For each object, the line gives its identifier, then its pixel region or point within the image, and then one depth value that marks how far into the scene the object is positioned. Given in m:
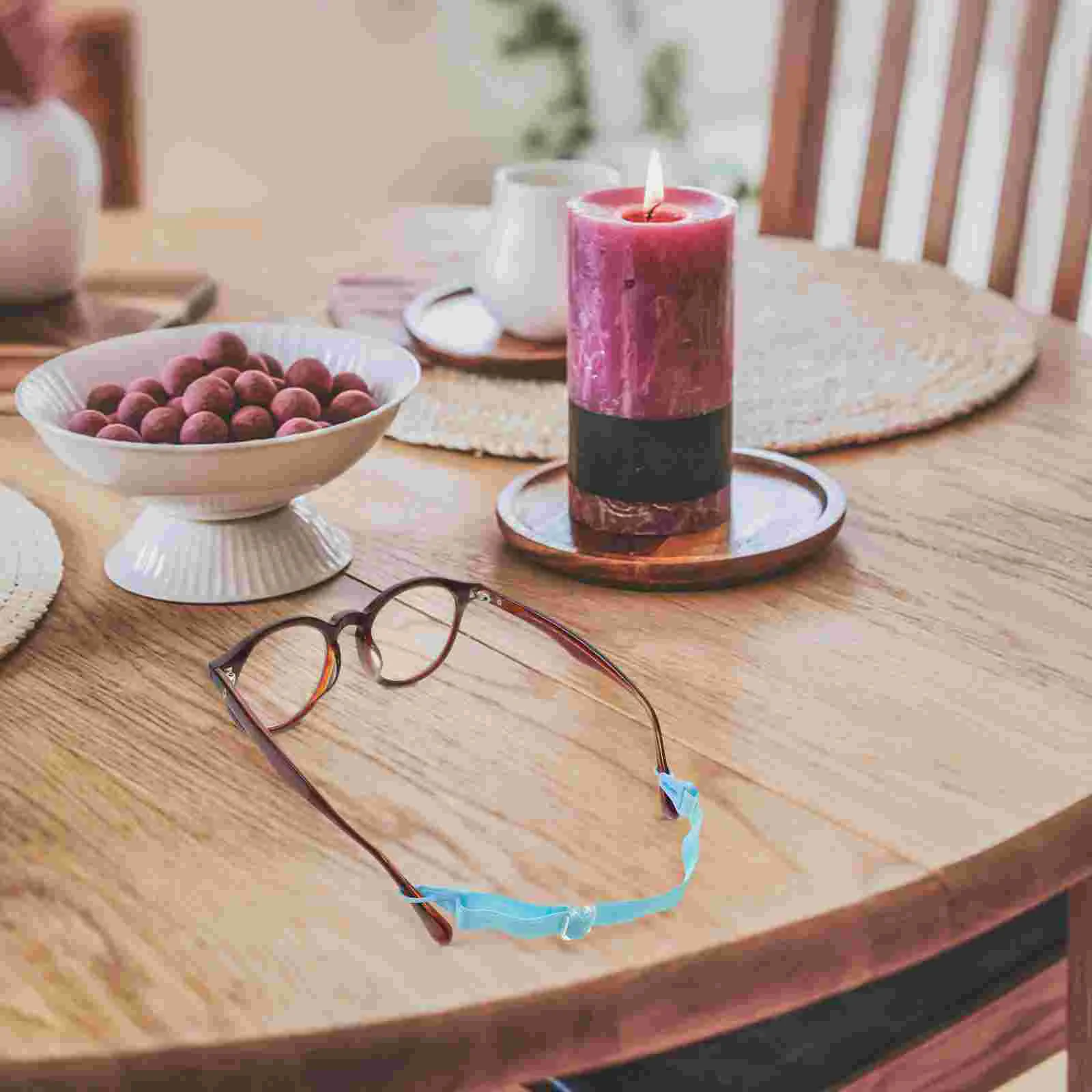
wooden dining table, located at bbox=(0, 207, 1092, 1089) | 0.50
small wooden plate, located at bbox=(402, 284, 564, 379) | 1.12
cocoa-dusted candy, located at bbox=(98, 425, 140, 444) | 0.75
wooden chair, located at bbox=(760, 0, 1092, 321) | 1.42
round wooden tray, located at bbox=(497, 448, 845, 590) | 0.79
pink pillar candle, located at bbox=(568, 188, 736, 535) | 0.77
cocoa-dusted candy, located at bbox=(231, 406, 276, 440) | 0.76
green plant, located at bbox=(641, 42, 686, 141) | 3.87
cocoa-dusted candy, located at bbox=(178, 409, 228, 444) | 0.75
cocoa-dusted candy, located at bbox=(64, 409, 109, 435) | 0.77
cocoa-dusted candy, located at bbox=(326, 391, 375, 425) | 0.79
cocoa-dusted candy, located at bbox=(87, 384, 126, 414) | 0.80
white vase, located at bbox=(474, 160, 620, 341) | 1.09
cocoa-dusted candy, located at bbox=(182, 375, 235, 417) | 0.76
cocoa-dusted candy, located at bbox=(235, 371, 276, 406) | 0.78
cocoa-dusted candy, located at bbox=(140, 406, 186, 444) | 0.75
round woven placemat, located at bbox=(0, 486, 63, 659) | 0.75
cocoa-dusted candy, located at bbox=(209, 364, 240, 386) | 0.79
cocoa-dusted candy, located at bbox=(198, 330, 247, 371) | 0.82
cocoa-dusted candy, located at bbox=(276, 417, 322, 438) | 0.76
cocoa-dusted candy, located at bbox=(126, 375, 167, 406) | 0.80
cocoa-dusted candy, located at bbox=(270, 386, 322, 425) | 0.77
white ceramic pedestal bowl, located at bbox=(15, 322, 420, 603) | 0.74
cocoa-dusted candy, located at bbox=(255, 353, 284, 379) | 0.84
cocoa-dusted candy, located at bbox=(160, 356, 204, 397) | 0.80
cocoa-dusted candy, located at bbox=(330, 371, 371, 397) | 0.82
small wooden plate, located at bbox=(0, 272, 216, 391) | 1.15
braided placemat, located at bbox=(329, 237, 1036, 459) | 1.01
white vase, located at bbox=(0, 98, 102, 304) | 1.18
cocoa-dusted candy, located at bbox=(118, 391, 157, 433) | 0.78
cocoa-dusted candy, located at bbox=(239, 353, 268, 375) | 0.83
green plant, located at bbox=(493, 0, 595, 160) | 3.70
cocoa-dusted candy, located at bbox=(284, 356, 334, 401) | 0.81
